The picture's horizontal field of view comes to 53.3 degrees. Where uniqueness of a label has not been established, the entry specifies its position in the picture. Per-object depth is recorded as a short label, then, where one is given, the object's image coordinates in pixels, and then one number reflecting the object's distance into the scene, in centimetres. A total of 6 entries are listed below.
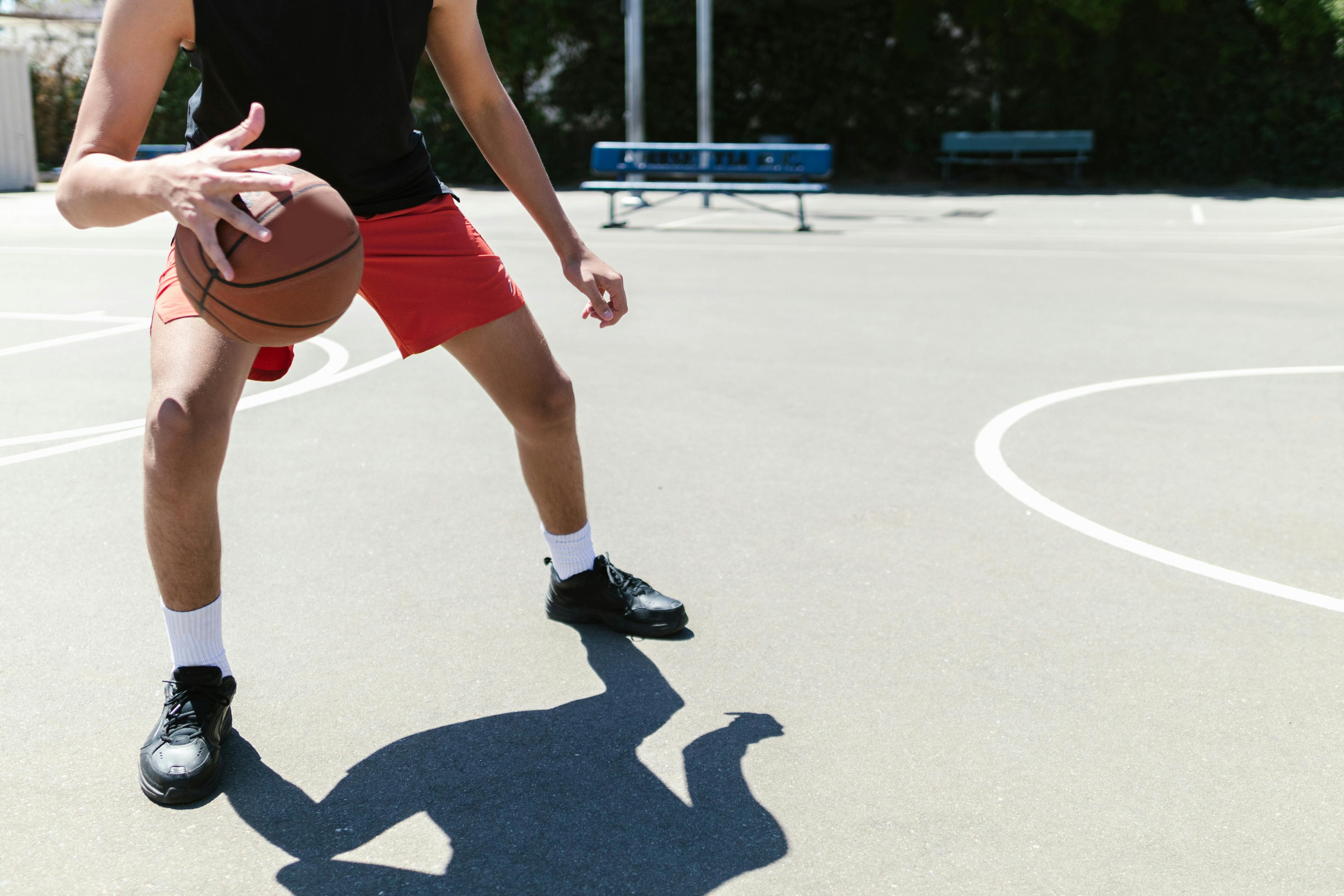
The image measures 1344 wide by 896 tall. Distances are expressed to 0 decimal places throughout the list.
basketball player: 250
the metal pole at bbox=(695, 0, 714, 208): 2178
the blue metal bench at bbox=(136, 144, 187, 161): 2202
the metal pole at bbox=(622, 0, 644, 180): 2180
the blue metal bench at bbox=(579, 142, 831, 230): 1595
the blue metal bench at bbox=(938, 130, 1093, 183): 2603
